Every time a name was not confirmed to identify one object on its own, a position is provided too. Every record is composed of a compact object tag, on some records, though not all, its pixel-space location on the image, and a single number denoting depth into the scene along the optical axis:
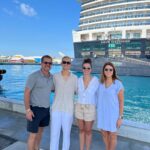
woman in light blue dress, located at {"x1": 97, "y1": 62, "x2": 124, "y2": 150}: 1.82
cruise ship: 21.31
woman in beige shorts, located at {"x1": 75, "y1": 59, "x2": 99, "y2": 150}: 1.89
